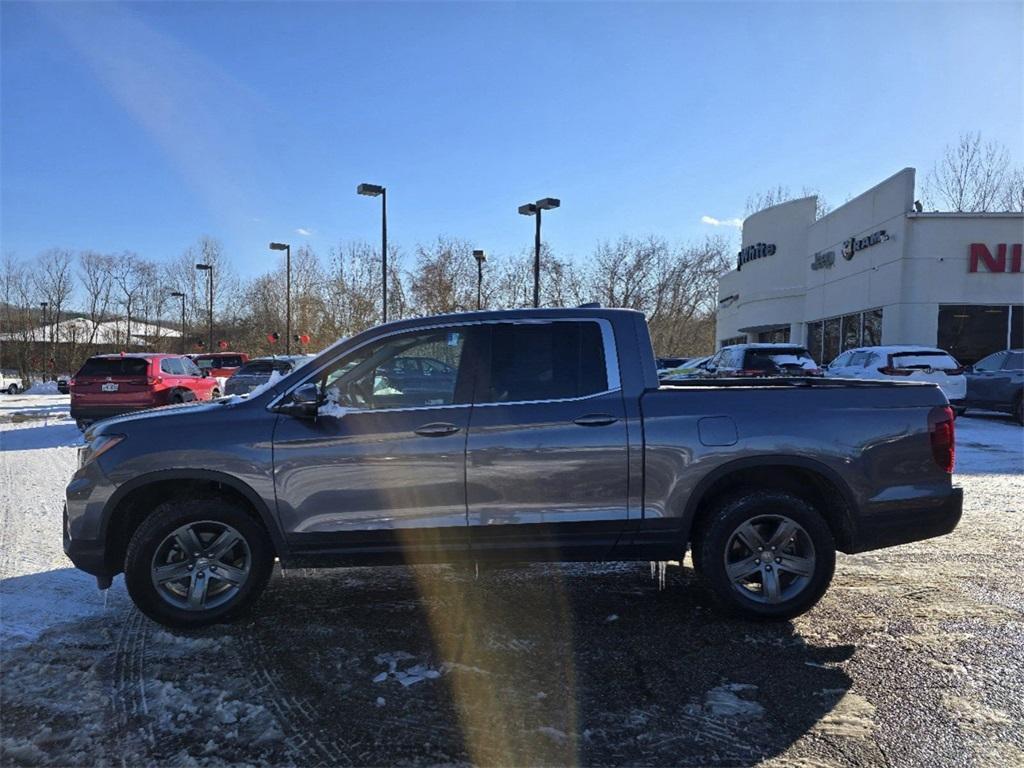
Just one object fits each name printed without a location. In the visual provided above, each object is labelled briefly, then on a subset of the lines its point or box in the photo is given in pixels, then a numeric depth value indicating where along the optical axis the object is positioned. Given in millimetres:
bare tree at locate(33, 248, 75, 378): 52500
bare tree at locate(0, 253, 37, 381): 49594
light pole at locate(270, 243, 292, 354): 30622
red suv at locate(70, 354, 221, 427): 12828
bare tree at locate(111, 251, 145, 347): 54625
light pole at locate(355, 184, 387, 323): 21625
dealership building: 22156
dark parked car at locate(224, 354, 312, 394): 15977
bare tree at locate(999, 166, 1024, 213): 38281
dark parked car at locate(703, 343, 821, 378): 15617
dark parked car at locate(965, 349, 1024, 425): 13930
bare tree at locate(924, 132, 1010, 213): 38562
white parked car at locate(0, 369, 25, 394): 33947
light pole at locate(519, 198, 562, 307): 20953
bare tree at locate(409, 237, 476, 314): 36062
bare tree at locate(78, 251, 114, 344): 54412
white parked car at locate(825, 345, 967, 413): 14820
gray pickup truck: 3939
